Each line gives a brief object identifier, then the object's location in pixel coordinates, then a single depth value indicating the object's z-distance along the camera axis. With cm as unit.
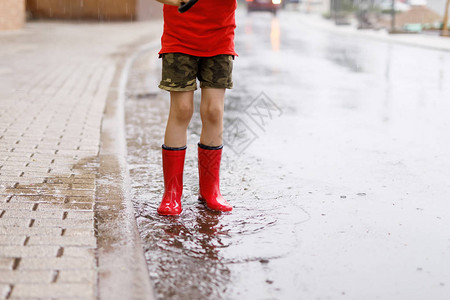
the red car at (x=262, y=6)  4197
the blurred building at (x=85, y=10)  2636
